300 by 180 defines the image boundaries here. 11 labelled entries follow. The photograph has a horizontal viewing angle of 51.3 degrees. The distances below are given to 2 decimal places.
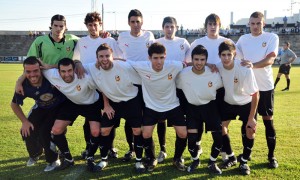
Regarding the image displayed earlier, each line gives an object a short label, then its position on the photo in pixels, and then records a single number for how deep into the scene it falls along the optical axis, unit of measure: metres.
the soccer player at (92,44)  4.81
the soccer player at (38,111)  4.57
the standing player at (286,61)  13.25
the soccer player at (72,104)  4.59
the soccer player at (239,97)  4.22
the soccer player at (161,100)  4.46
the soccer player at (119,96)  4.54
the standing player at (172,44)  4.78
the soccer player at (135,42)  4.88
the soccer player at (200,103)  4.36
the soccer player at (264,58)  4.50
